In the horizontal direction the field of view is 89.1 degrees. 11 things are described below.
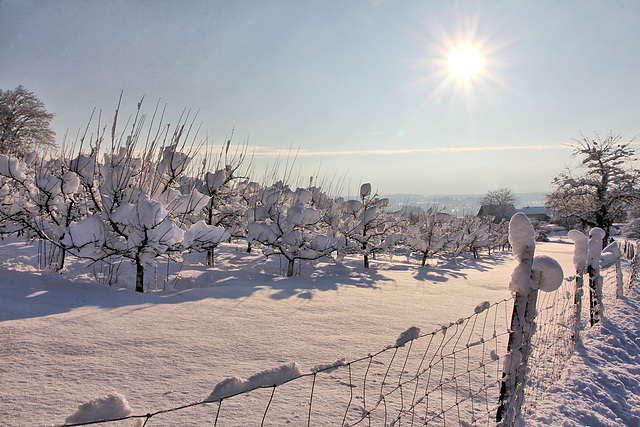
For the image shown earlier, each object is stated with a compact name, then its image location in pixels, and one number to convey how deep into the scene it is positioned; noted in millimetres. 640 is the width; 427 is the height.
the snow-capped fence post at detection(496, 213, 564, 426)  2258
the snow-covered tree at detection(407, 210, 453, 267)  13508
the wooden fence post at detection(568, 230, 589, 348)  3980
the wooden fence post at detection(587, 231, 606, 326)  4824
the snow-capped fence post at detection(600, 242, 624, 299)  5664
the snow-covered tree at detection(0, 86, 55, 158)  24594
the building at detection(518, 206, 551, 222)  67050
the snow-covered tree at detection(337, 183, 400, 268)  10734
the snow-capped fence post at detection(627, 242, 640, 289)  8473
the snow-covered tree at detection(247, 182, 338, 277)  7582
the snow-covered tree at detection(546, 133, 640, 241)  21125
